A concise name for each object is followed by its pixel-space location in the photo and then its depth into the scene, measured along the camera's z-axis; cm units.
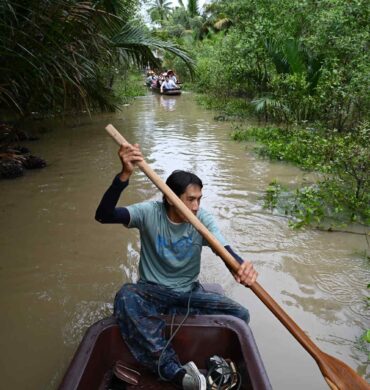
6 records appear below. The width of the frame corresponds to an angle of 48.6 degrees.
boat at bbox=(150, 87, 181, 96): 1930
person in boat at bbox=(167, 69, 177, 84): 2073
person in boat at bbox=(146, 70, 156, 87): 2483
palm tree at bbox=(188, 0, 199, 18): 3203
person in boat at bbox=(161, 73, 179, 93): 1950
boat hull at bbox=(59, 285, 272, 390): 190
